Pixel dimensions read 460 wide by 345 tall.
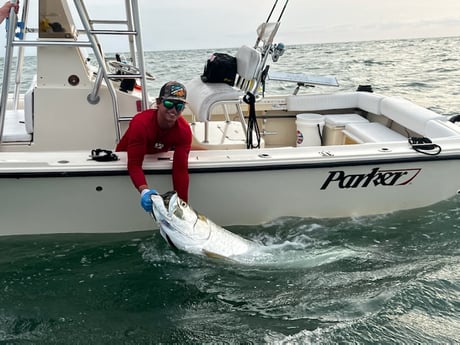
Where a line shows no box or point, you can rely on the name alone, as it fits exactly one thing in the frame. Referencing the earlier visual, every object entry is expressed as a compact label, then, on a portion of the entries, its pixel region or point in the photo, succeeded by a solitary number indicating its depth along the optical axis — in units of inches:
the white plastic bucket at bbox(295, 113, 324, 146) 222.7
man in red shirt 140.3
